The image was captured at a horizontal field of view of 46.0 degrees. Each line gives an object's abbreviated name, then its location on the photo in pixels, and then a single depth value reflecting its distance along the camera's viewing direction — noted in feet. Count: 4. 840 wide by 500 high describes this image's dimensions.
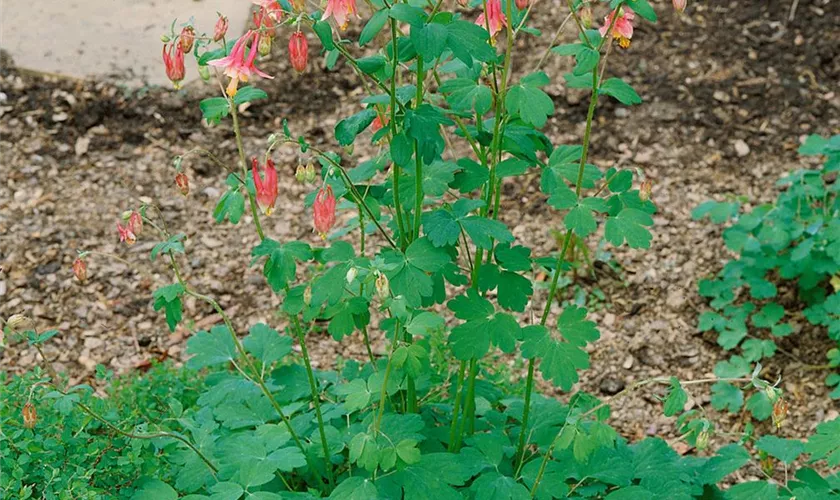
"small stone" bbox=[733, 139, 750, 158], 15.23
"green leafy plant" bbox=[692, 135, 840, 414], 12.37
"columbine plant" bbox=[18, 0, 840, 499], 6.91
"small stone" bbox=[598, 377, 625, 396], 12.46
